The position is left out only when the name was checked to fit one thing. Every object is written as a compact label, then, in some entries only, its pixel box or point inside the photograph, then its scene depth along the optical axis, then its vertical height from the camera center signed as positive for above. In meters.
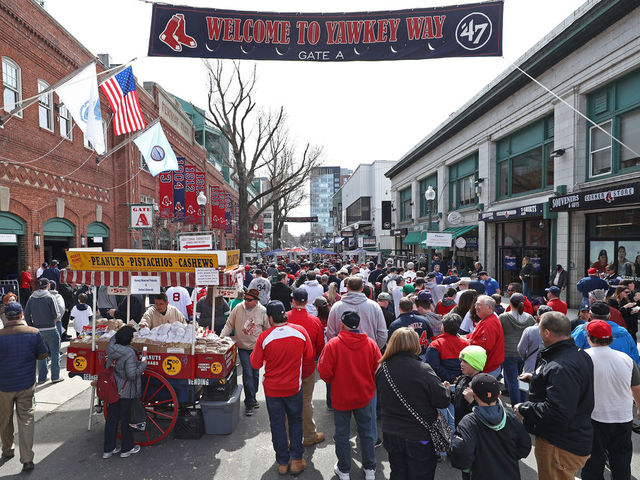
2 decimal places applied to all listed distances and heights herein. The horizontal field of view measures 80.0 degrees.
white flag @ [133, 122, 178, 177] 14.22 +3.13
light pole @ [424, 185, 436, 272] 17.38 +1.62
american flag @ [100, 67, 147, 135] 10.87 +3.94
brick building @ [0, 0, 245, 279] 13.55 +2.93
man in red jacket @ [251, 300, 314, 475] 4.42 -1.77
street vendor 6.30 -1.38
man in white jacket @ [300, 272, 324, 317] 9.21 -1.42
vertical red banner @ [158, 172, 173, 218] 25.64 +2.71
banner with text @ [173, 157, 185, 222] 24.91 +2.38
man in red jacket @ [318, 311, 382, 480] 4.11 -1.62
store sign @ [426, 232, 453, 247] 15.80 -0.37
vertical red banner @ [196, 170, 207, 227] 24.23 +3.28
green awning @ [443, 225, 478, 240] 21.50 -0.01
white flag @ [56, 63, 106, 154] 9.64 +3.43
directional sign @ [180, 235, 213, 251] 8.45 -0.22
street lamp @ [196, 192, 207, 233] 16.83 +1.42
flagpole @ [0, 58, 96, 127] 9.20 +3.58
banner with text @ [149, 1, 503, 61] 7.83 +4.12
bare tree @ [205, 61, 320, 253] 24.95 +6.20
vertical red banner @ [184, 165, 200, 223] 24.80 +2.46
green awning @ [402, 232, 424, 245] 29.77 -0.63
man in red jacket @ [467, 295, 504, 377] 4.88 -1.35
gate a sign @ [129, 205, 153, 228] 20.27 +0.88
